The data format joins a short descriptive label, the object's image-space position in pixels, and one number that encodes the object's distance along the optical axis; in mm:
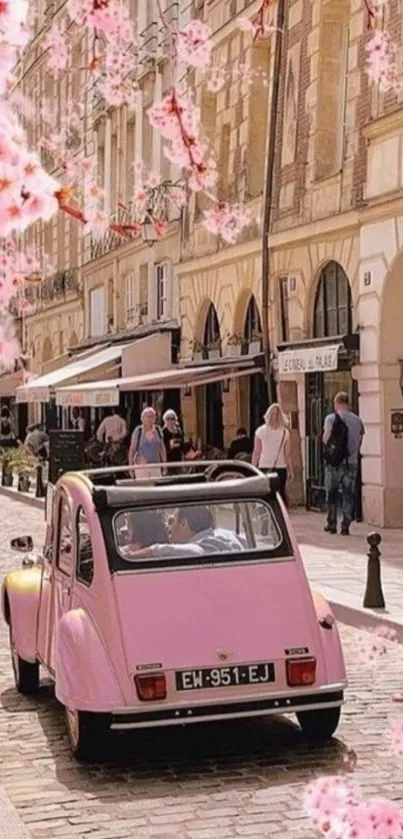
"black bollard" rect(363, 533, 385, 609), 10812
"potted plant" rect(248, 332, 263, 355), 23625
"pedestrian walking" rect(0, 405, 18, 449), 43500
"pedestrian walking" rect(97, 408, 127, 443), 27078
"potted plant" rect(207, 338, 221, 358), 25891
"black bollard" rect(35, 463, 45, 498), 26281
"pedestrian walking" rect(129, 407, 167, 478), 18031
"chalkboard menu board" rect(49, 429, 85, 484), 26234
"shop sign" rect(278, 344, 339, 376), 19078
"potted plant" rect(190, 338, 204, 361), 26688
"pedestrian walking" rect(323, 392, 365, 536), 17141
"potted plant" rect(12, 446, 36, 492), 28672
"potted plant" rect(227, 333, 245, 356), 24469
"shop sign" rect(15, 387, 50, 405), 28123
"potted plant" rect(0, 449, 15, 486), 31703
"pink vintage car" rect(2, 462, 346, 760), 6680
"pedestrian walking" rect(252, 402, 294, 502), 17062
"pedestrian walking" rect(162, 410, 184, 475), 20125
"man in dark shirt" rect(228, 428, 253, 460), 22422
